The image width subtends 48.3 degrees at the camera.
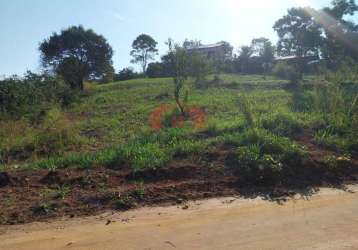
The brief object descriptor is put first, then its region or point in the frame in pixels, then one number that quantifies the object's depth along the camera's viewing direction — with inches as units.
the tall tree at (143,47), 2491.4
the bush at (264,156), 253.0
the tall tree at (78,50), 1632.6
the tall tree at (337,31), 1419.8
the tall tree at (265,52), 2058.9
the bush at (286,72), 1090.6
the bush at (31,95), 681.6
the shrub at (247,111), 371.9
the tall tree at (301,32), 1540.4
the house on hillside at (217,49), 2521.7
